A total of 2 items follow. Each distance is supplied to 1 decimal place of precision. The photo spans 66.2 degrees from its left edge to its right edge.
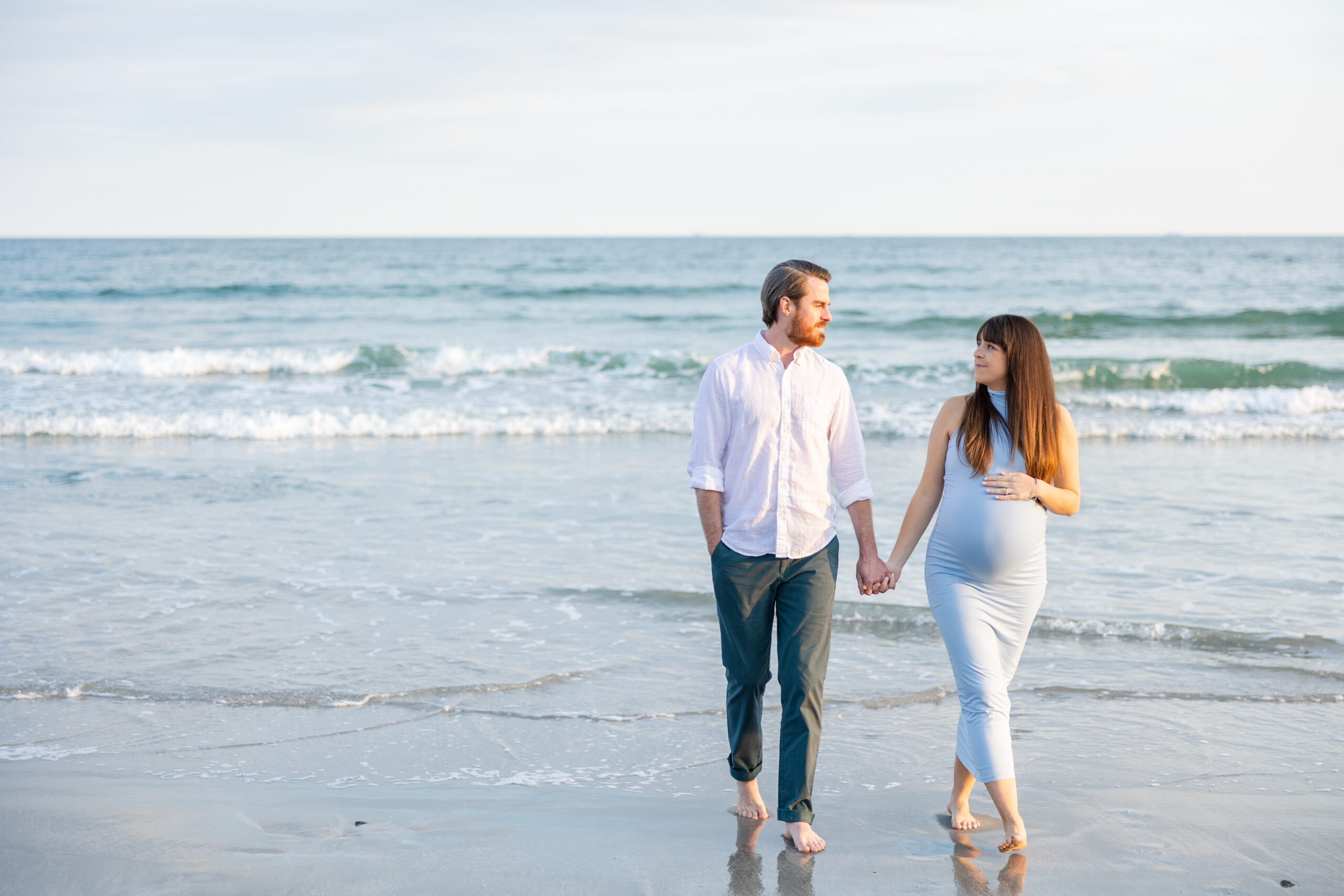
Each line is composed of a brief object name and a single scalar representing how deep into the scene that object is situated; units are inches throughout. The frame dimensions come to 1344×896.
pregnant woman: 128.8
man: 126.0
